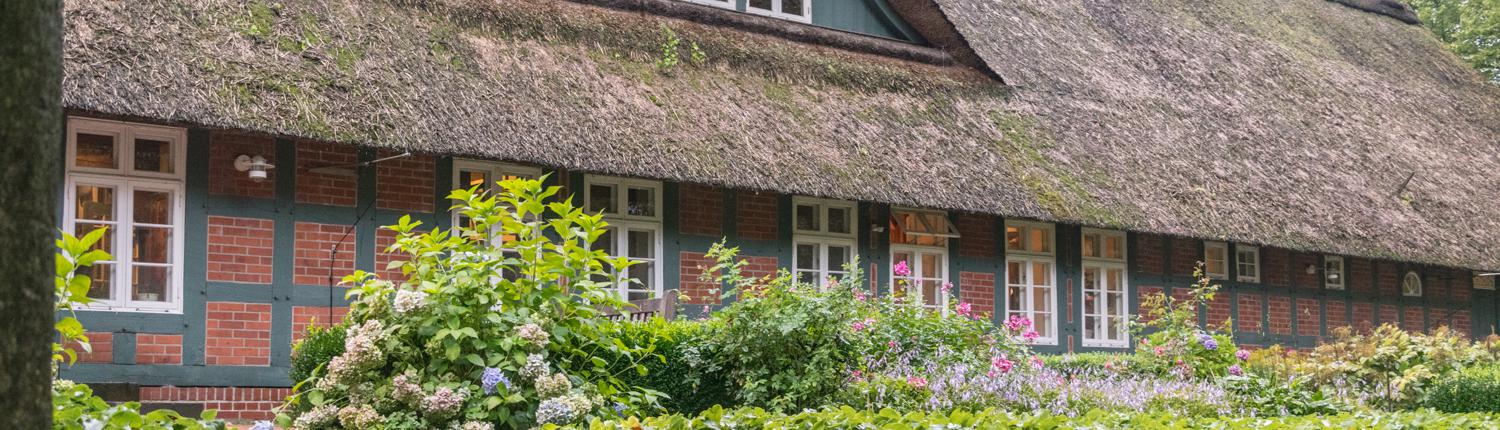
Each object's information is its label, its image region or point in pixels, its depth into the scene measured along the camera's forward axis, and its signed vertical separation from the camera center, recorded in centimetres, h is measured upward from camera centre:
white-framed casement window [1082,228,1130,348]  1730 -19
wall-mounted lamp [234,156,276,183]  1122 +77
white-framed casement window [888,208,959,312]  1539 +26
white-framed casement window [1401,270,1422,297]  2123 -17
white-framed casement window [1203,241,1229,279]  1850 +15
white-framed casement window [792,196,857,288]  1468 +33
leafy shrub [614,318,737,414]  903 -58
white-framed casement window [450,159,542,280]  1255 +81
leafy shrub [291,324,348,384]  834 -43
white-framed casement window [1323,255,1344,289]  1998 +1
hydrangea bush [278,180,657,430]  681 -31
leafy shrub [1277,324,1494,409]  1126 -72
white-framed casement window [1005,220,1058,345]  1645 -4
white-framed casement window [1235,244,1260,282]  1897 +12
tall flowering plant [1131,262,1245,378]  1135 -59
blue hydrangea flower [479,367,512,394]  675 -47
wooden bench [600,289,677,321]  1032 -25
